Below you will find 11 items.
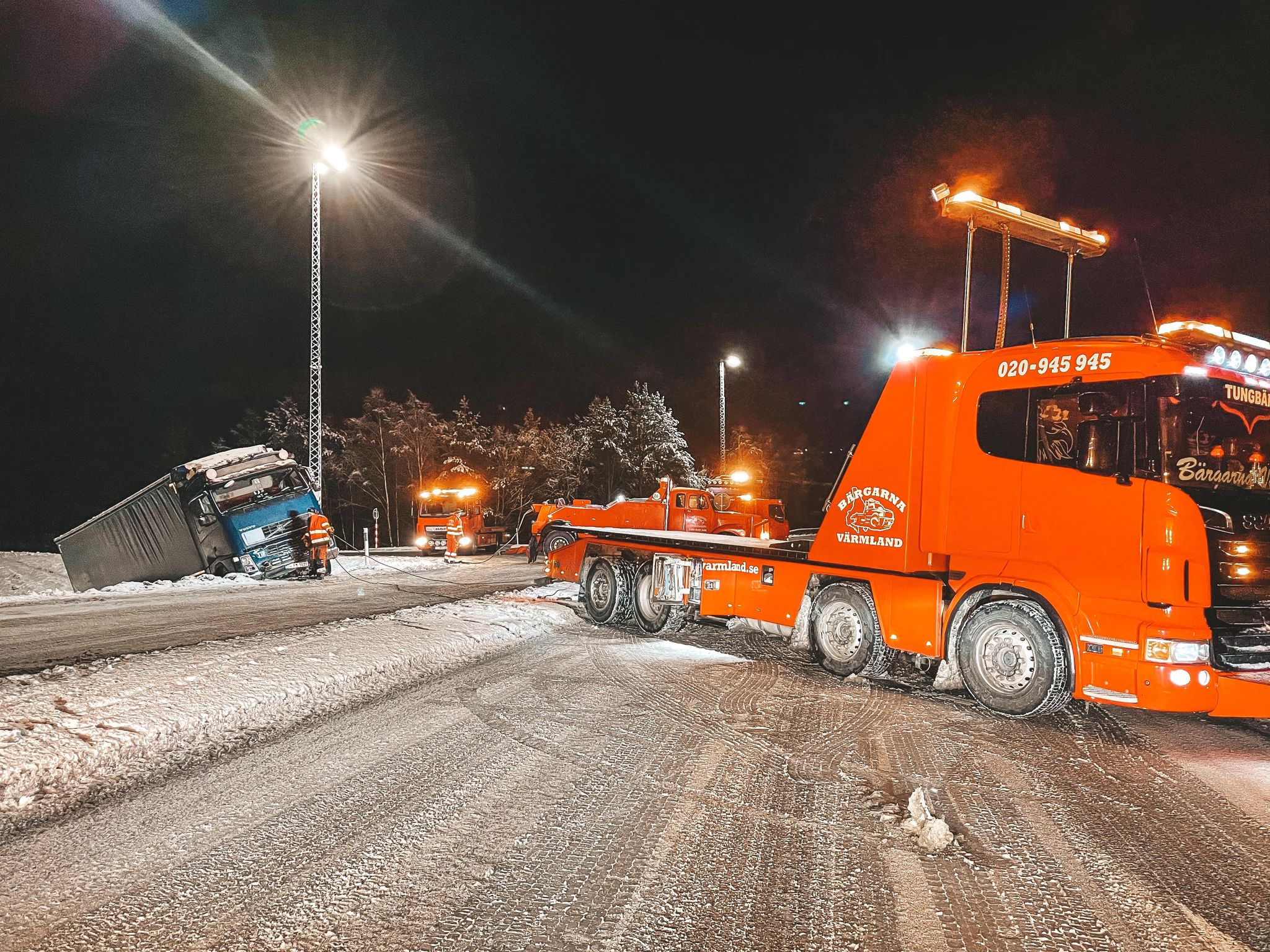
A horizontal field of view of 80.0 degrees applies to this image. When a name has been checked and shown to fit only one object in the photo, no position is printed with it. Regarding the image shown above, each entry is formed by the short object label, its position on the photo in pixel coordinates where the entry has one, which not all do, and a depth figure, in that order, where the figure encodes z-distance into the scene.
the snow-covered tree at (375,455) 52.94
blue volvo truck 16.97
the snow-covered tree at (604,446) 50.56
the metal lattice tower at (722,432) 27.65
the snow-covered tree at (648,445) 50.94
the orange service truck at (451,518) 26.50
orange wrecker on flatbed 16.45
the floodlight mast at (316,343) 17.86
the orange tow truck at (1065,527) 5.85
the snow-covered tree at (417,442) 52.41
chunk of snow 4.03
